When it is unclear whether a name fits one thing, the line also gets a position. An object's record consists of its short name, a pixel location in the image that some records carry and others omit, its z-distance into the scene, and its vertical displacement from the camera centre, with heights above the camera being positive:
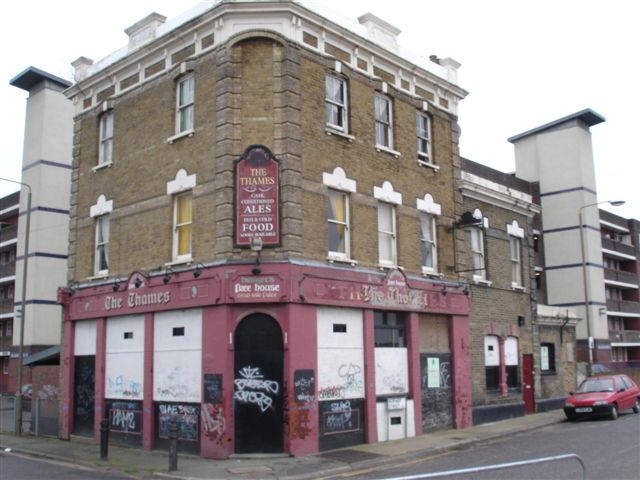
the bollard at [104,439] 15.61 -2.18
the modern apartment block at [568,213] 45.25 +8.65
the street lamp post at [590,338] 27.42 +0.07
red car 22.08 -1.97
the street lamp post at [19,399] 21.33 -1.68
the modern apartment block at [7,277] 46.75 +4.91
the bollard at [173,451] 13.95 -2.22
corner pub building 15.77 +2.79
